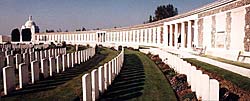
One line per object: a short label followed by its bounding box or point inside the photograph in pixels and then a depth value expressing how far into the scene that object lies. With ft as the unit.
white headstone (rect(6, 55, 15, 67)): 42.38
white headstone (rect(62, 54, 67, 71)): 43.83
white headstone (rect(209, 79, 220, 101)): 21.33
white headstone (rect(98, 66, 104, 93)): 26.78
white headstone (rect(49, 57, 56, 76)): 38.50
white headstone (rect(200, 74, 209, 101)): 22.72
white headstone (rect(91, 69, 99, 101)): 24.43
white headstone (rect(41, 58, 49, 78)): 36.01
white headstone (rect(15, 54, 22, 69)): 46.62
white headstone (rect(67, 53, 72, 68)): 47.32
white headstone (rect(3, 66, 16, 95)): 27.55
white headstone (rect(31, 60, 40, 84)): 33.30
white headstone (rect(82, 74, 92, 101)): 22.62
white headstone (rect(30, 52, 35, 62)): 50.52
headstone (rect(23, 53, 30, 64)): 47.32
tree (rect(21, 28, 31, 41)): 219.75
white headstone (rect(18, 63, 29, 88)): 30.53
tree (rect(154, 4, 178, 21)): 285.23
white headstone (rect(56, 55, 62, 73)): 41.24
